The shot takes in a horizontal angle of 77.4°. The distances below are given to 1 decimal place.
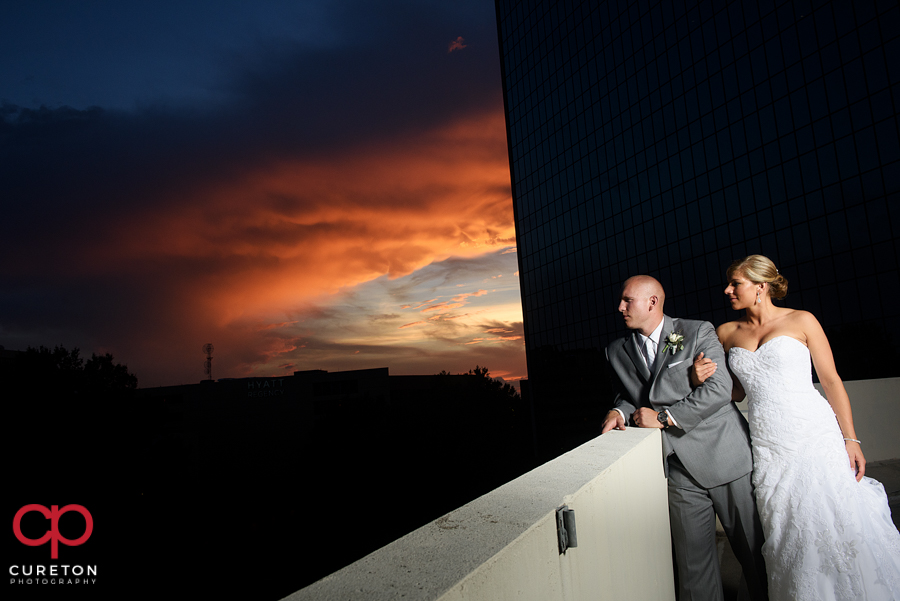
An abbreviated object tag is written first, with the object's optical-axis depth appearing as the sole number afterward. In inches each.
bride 126.0
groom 130.8
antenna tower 3944.4
